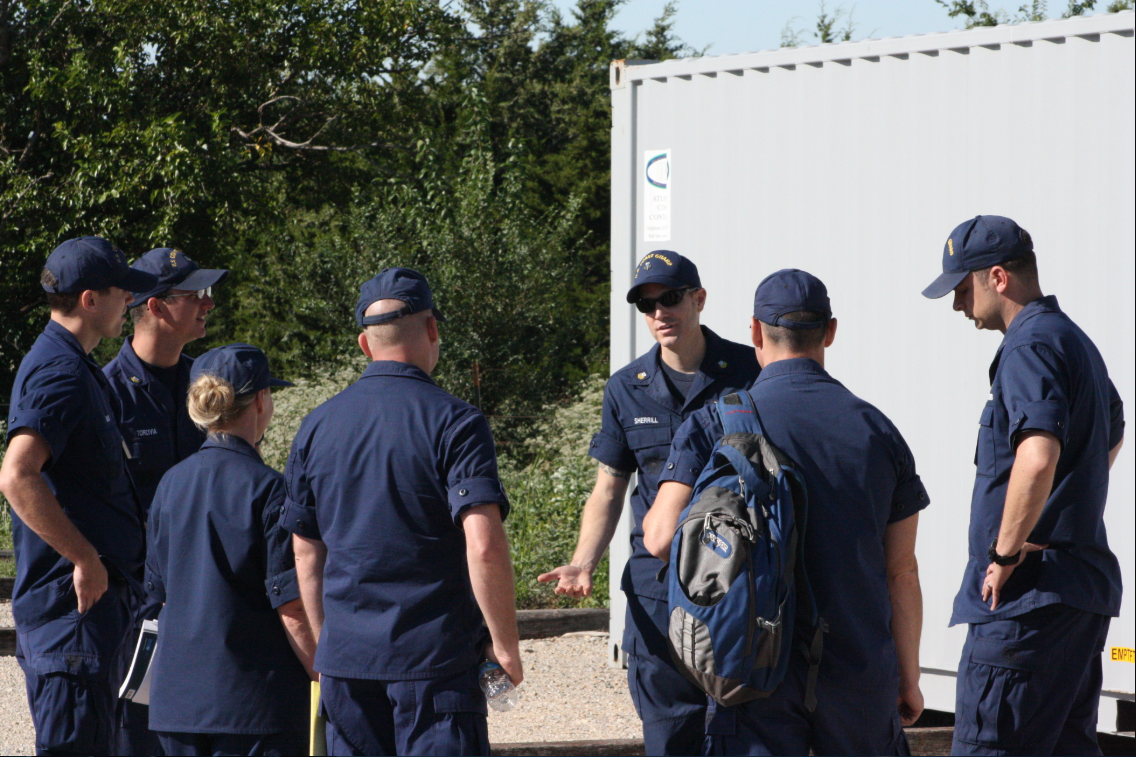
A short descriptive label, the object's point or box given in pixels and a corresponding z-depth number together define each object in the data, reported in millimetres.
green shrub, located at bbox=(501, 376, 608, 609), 18078
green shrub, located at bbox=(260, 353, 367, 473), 25984
